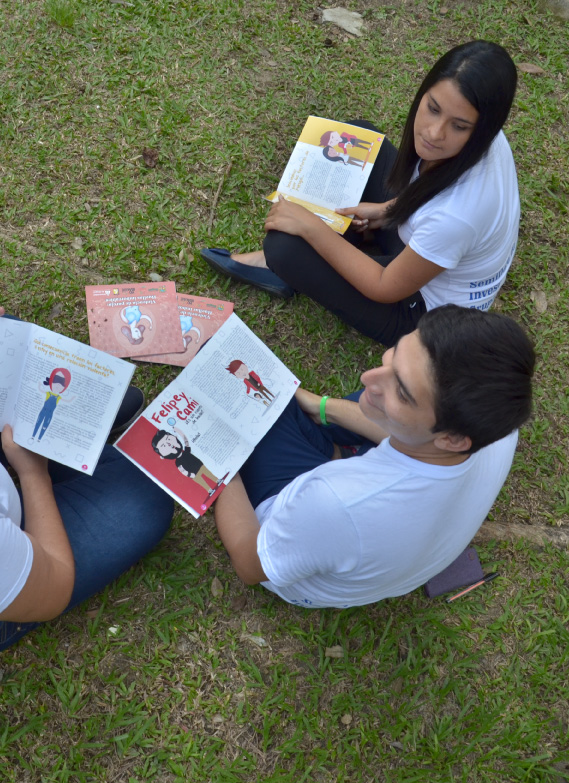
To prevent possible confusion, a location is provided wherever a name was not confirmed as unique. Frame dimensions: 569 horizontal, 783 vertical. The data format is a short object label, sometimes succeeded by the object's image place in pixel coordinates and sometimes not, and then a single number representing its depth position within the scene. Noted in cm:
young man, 137
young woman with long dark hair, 196
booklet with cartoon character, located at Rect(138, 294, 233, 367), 268
